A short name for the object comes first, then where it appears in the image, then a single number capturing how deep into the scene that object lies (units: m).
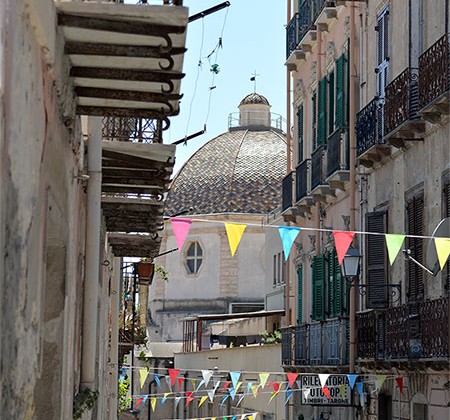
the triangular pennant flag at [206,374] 26.46
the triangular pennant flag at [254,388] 30.17
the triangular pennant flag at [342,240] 14.83
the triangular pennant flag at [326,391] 21.16
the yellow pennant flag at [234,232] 14.03
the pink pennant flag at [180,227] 13.45
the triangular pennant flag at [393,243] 14.52
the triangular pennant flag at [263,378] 23.98
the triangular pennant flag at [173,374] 27.51
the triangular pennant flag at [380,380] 19.90
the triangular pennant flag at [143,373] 27.08
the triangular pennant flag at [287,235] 14.37
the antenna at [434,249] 16.16
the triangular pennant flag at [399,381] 19.31
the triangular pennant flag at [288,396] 28.40
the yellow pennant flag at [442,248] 14.48
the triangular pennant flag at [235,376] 24.09
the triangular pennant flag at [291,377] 22.18
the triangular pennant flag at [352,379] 21.12
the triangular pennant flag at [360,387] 21.42
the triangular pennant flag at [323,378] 20.78
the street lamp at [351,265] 19.33
